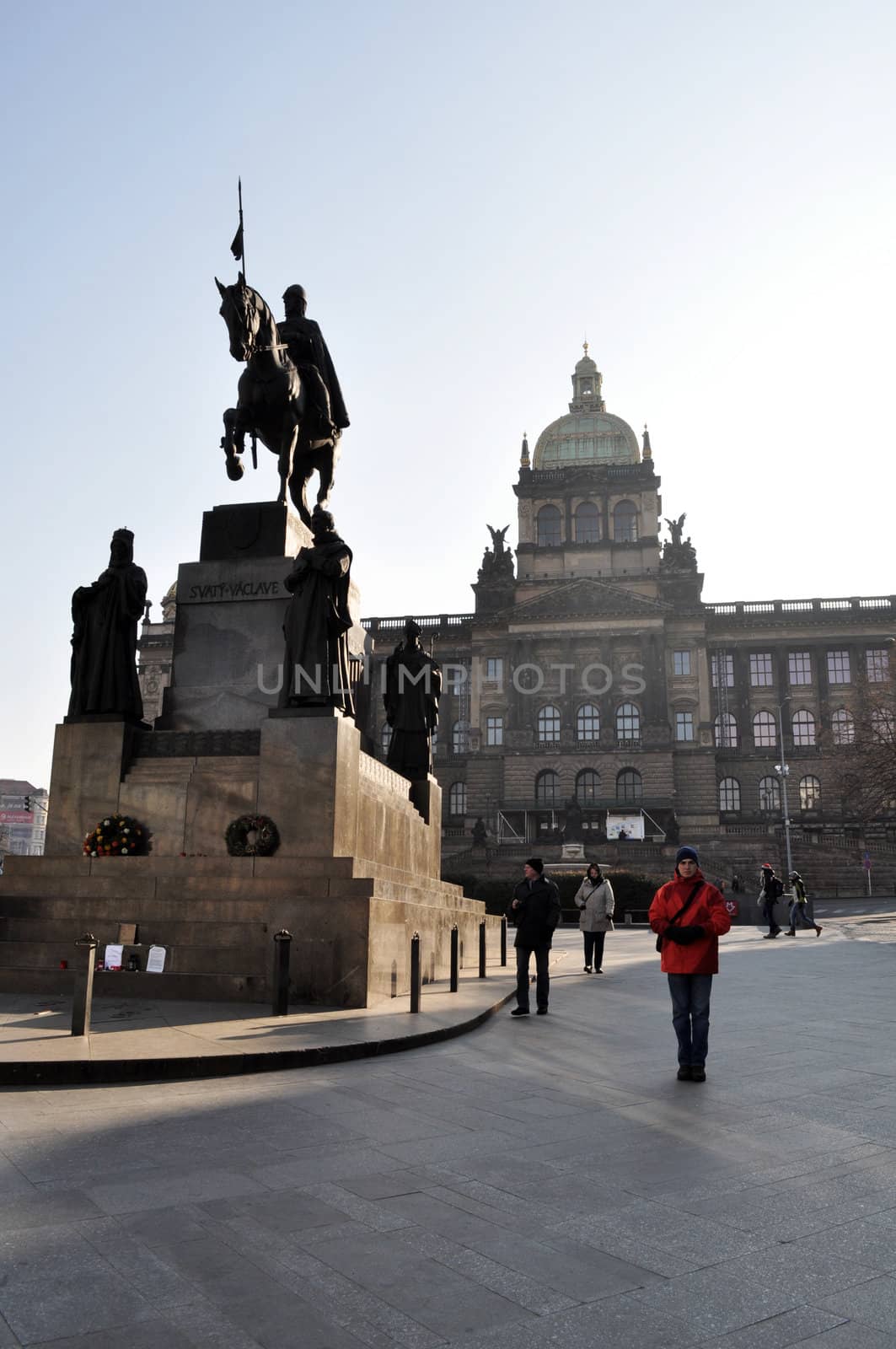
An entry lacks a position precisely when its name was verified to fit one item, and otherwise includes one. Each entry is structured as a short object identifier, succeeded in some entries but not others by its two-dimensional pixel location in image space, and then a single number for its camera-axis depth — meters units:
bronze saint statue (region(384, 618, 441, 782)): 18.88
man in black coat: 12.10
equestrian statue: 13.80
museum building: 72.19
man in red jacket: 8.27
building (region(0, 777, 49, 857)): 160.10
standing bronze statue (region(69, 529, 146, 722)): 13.30
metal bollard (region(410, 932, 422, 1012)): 10.77
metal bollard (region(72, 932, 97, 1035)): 8.32
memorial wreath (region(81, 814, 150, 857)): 12.33
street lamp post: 55.91
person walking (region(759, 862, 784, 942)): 28.69
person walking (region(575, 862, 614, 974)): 18.14
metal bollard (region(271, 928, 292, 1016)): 9.79
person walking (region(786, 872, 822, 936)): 29.84
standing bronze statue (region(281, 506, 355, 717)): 12.58
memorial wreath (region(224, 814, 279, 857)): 11.99
